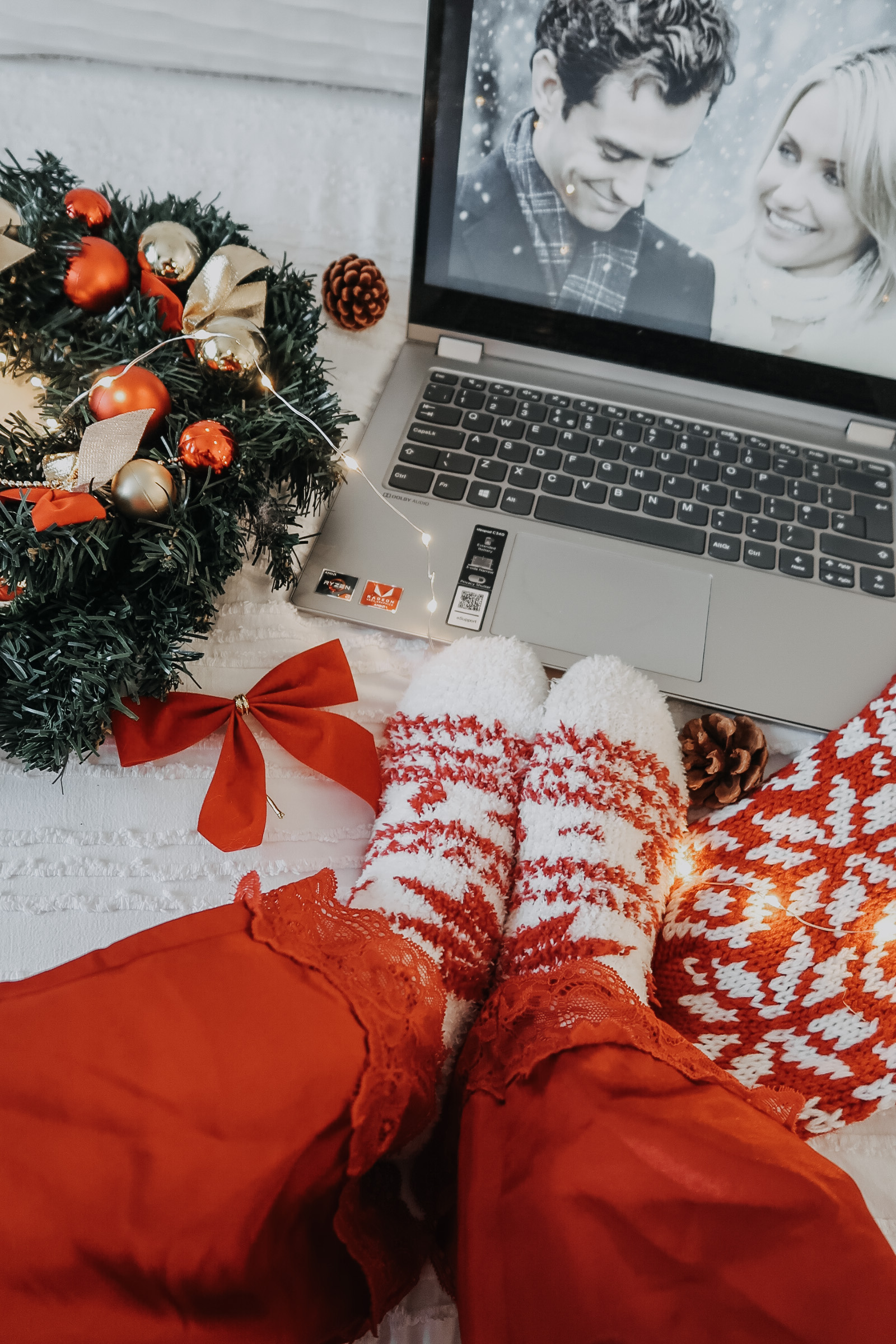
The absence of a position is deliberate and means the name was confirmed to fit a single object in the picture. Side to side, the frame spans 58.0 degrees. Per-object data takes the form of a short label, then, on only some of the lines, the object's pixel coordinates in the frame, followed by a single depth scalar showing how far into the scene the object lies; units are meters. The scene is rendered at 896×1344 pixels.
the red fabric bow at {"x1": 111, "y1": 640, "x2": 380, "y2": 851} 0.50
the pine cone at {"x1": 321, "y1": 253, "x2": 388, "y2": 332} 0.69
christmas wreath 0.42
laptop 0.54
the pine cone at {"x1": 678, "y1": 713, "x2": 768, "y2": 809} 0.54
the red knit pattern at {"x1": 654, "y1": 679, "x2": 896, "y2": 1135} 0.51
